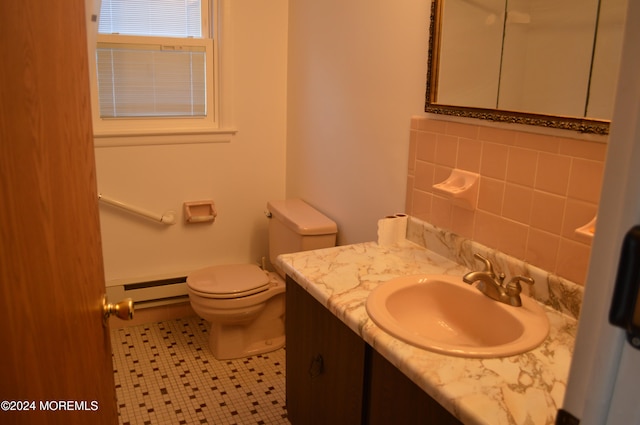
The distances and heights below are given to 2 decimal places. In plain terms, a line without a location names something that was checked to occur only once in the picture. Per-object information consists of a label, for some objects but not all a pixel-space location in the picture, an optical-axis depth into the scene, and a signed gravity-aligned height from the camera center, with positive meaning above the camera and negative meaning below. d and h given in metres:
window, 2.78 +0.12
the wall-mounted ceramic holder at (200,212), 3.05 -0.66
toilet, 2.60 -0.94
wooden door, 0.73 -0.21
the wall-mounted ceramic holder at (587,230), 1.34 -0.30
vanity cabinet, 1.36 -0.79
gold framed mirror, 1.38 +0.12
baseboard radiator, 2.99 -1.09
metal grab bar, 2.87 -0.64
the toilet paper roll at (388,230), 2.04 -0.48
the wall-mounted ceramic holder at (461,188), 1.78 -0.28
